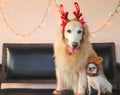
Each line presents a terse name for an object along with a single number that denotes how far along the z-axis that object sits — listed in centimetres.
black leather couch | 212
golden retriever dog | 166
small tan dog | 164
